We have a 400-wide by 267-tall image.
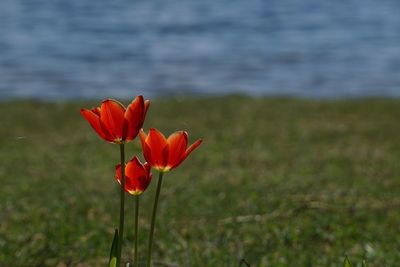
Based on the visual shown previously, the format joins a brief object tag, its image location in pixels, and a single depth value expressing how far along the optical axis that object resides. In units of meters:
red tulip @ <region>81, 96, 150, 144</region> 4.48
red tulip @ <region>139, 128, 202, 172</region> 4.57
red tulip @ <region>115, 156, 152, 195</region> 4.71
